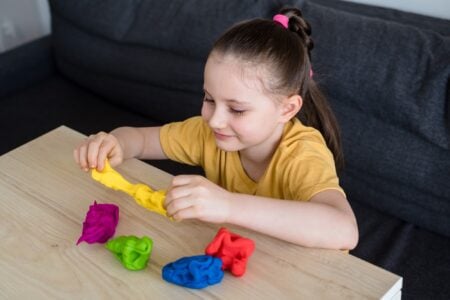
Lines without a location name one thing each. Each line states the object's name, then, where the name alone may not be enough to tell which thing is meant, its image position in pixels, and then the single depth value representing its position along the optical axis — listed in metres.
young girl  0.87
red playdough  0.83
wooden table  0.81
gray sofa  1.48
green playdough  0.85
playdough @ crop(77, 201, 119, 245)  0.91
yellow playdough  0.87
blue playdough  0.80
